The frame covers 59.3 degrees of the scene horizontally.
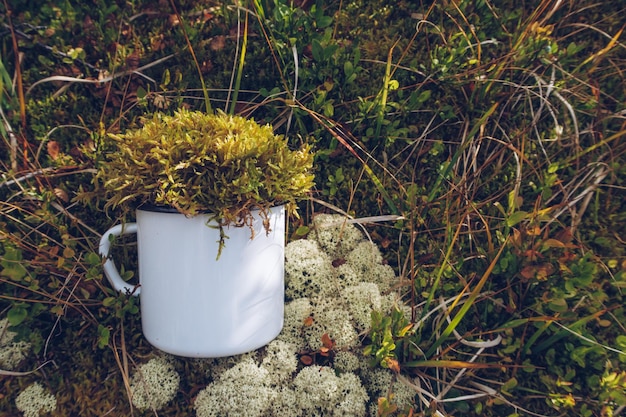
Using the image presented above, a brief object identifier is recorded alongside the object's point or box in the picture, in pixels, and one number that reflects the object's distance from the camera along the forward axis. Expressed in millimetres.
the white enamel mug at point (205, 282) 270
